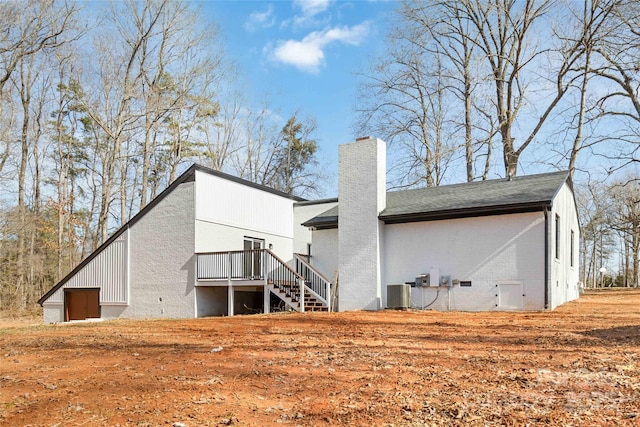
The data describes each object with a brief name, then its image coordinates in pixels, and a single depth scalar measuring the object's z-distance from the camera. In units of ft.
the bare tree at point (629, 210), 103.36
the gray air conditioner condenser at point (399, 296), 48.88
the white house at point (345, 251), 46.26
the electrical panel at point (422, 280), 49.39
